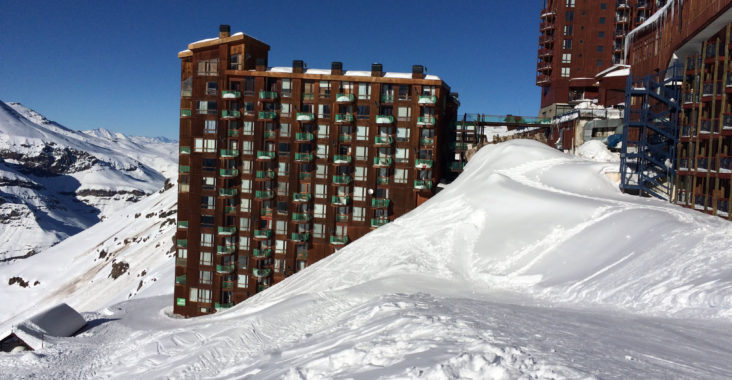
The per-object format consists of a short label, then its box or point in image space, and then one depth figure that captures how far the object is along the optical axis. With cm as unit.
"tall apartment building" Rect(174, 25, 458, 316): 5812
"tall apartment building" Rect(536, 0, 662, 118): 9275
